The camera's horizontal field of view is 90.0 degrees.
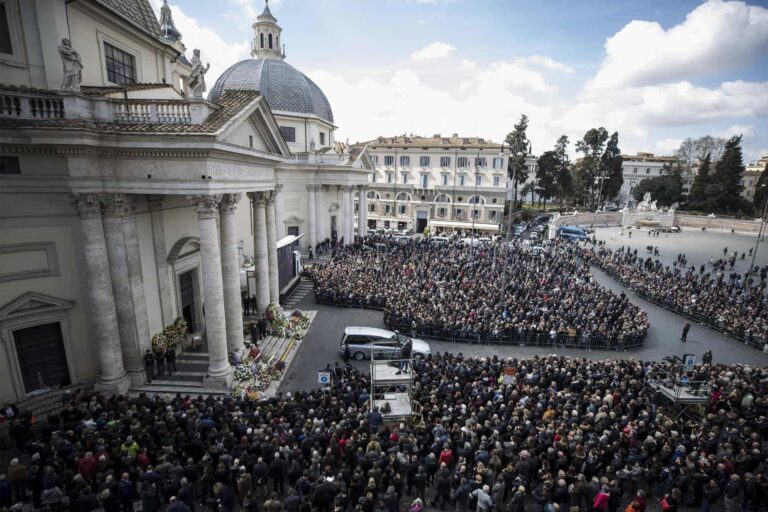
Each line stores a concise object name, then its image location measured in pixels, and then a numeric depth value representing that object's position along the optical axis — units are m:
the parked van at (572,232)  47.44
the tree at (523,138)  52.14
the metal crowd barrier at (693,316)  18.91
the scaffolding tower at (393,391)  10.70
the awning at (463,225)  50.25
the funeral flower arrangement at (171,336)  13.28
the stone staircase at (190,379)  12.68
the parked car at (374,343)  15.88
